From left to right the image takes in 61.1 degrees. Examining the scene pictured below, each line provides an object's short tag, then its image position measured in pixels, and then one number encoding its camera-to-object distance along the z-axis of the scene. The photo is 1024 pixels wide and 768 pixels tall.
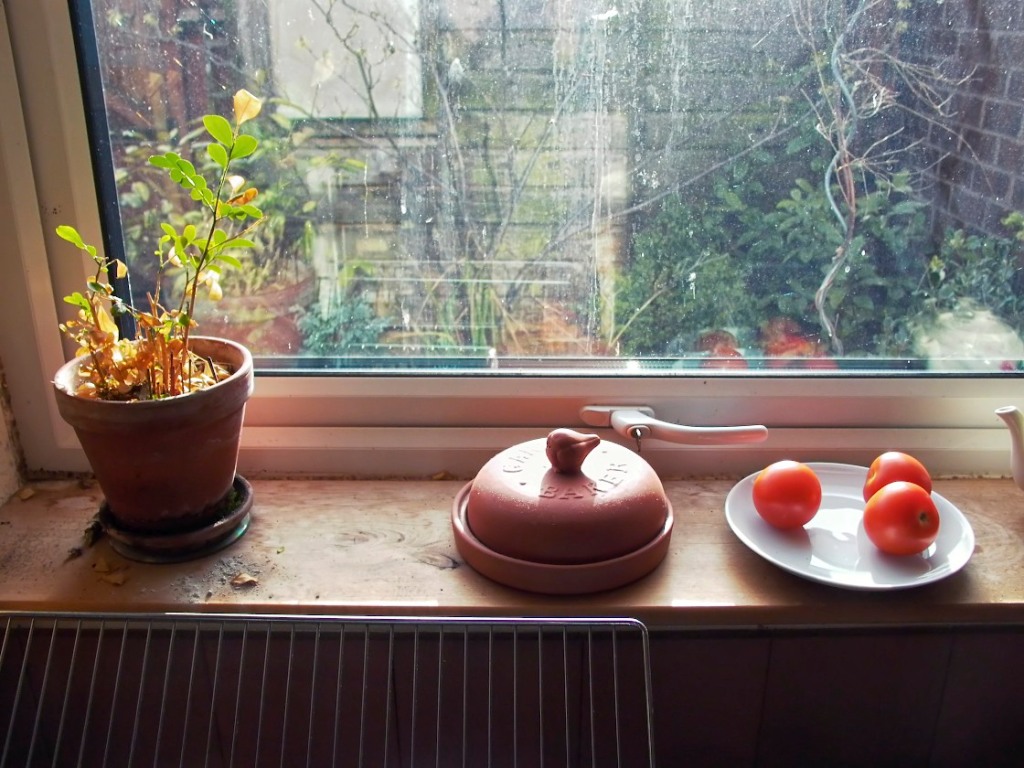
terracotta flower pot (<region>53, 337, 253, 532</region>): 0.82
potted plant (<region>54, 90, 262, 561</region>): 0.82
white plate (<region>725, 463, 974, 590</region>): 0.87
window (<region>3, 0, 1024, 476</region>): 0.95
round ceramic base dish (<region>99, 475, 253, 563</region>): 0.90
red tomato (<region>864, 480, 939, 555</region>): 0.86
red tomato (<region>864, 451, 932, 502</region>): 0.93
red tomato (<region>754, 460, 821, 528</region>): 0.91
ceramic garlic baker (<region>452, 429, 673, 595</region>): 0.86
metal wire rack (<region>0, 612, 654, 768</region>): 0.93
